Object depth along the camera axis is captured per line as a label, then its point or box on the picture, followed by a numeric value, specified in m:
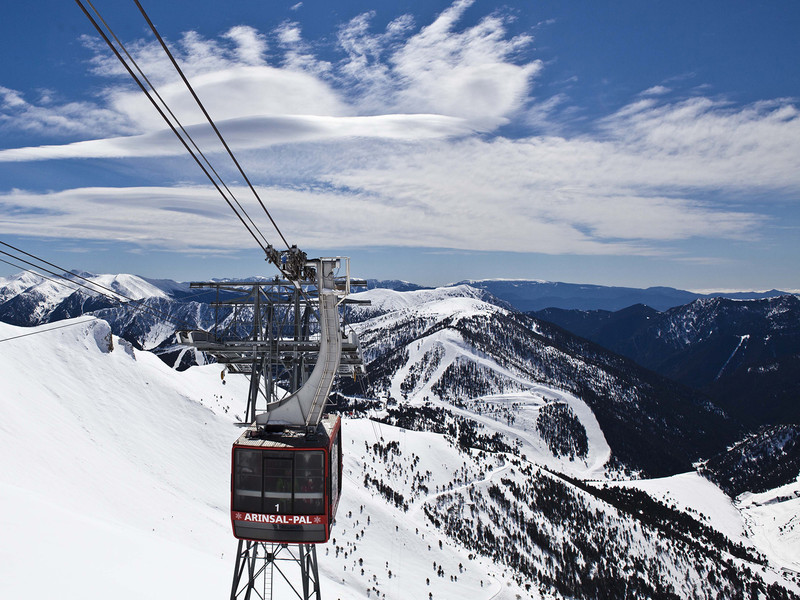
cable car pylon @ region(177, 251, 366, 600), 21.19
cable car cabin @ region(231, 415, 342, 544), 21.16
